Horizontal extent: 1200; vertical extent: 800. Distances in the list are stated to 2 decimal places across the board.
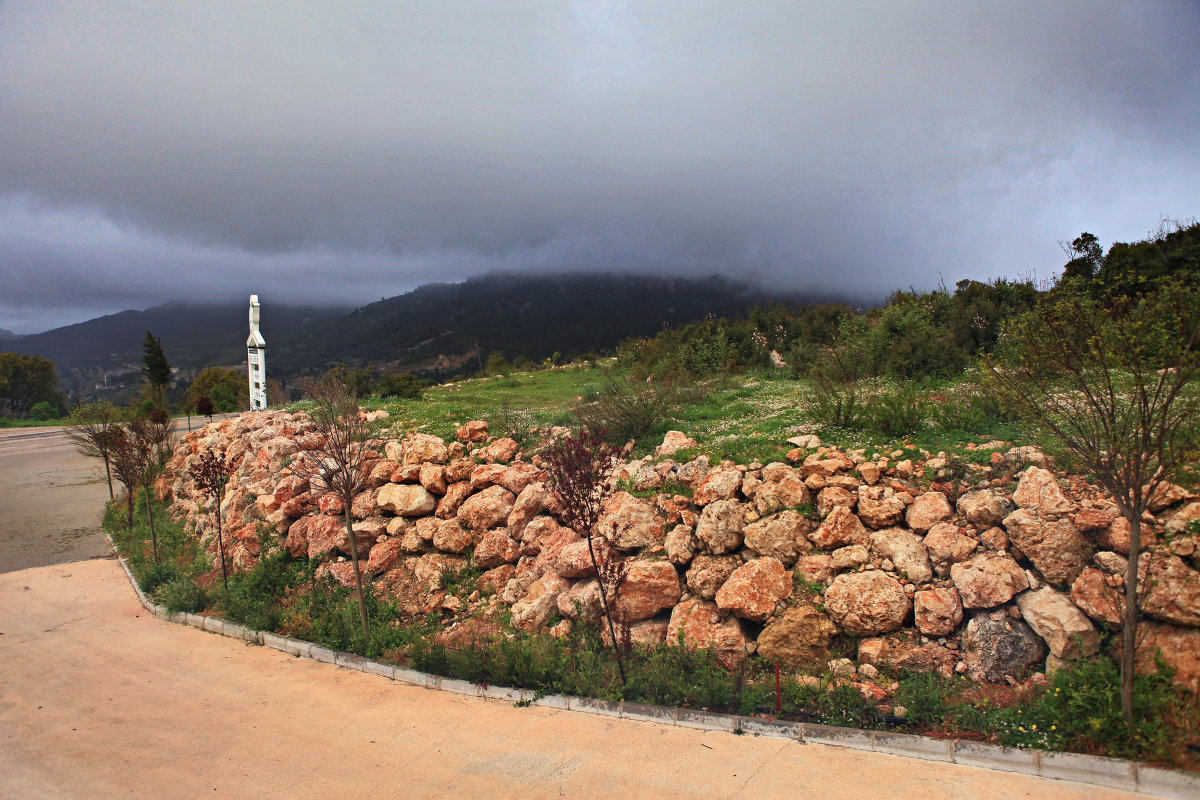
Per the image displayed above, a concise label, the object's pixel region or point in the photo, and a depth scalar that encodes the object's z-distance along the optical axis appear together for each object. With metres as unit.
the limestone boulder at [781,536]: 6.83
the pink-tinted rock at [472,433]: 11.53
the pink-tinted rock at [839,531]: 6.70
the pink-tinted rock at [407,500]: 10.30
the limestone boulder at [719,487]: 7.62
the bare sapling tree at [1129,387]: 4.61
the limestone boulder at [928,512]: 6.48
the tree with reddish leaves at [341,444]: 8.06
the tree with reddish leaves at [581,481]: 6.20
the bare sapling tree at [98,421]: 15.95
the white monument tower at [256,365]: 19.72
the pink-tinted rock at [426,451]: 11.02
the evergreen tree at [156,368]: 45.28
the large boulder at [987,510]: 6.20
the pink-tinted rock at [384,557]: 9.78
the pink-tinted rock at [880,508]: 6.67
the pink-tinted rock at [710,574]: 6.92
